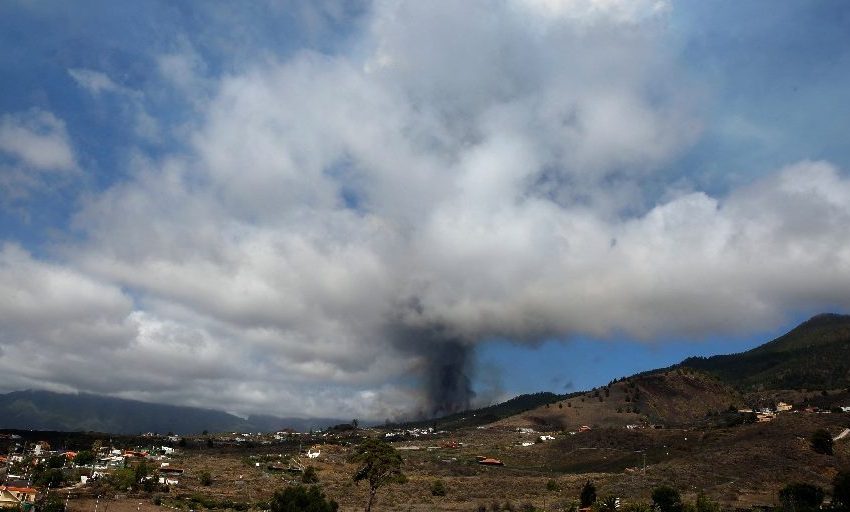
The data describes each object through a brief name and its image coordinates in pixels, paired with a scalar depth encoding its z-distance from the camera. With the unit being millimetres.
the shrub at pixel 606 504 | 63281
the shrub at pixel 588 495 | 74812
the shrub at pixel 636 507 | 59969
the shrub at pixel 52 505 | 60388
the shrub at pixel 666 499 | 68188
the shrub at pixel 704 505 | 61688
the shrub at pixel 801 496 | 67125
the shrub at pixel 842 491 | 64975
